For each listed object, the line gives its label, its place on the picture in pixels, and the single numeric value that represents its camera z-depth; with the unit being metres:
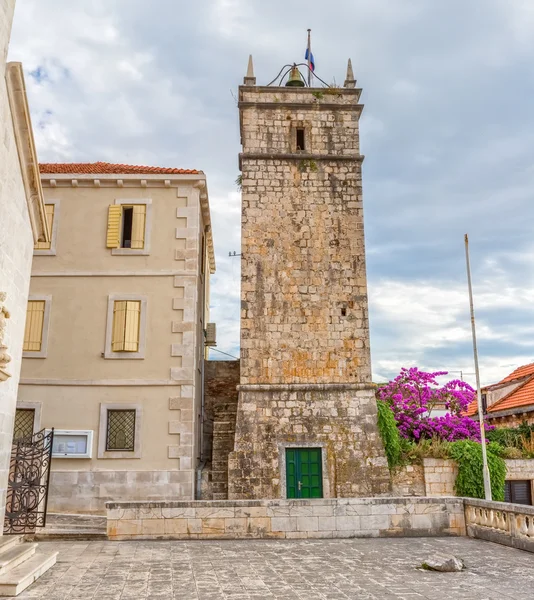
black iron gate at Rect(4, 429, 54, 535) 10.47
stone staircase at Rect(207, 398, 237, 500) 16.83
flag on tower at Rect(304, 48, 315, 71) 21.56
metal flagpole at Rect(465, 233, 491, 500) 15.30
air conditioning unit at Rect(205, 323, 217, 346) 21.08
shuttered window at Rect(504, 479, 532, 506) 18.08
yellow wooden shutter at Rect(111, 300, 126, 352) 16.67
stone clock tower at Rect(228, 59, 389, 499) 16.89
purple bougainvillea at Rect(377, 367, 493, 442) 20.39
